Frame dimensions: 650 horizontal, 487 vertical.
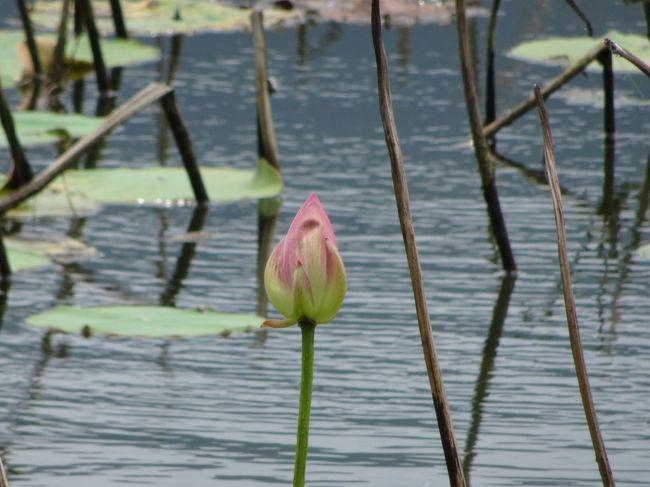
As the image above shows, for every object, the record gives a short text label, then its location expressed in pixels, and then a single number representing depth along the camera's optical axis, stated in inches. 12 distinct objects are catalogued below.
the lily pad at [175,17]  745.0
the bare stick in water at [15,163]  341.1
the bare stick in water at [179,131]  359.6
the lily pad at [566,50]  521.4
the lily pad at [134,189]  379.2
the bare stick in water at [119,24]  666.2
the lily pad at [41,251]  321.1
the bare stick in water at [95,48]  543.5
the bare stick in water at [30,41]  507.9
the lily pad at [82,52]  609.3
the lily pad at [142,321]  264.7
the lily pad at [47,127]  418.9
